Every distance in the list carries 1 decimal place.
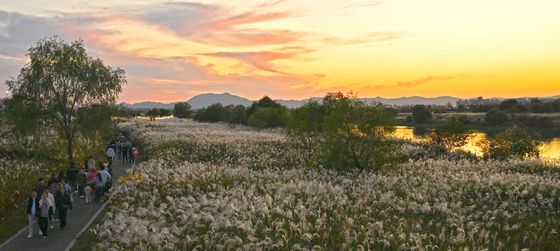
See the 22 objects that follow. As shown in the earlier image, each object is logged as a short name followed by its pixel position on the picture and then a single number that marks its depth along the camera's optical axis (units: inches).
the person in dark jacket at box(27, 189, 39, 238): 736.7
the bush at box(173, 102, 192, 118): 7245.1
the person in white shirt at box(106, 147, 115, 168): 1462.8
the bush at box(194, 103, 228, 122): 5208.7
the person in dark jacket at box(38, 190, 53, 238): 729.0
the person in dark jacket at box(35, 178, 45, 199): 810.2
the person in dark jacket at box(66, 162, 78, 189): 1102.4
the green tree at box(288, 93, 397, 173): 1350.9
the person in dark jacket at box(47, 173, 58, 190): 877.2
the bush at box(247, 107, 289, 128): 3777.1
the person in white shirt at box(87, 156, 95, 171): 1129.1
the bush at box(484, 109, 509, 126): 4564.5
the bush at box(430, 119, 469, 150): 2322.8
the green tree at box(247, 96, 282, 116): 4581.0
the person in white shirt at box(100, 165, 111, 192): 1004.6
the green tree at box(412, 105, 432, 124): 5502.0
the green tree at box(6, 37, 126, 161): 1408.7
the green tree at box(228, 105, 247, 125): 4519.9
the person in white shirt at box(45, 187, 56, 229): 766.2
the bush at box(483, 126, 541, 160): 1987.0
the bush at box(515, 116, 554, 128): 4192.9
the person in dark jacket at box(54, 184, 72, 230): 780.0
